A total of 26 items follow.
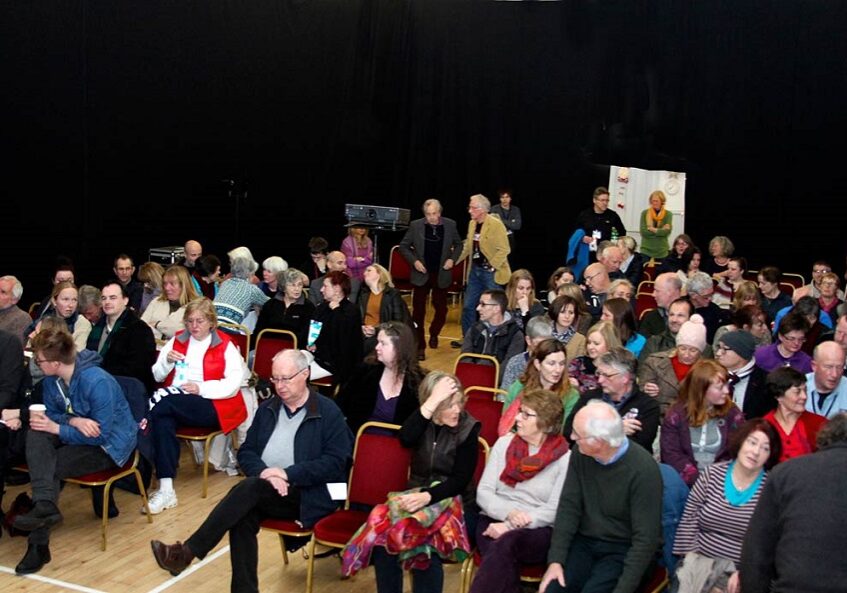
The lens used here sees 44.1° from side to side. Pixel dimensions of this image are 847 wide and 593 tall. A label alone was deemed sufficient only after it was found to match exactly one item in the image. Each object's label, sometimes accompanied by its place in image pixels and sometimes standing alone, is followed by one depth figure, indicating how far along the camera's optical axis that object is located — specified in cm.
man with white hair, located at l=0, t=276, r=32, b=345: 690
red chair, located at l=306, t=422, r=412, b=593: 479
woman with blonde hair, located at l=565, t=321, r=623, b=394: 554
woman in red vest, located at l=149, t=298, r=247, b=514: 591
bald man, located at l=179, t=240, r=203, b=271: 886
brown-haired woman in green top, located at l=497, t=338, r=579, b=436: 521
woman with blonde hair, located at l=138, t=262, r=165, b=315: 759
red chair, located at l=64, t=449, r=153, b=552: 524
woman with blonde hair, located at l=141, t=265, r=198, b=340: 723
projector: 1174
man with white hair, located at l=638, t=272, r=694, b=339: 715
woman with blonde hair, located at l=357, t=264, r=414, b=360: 771
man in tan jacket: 977
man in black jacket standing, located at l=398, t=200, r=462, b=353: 1006
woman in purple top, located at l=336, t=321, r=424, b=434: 538
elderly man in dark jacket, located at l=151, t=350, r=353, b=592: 457
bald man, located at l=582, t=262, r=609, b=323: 771
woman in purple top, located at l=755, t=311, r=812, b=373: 596
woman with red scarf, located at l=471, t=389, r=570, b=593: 428
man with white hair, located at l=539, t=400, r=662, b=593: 398
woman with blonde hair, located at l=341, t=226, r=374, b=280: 980
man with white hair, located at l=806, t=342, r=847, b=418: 534
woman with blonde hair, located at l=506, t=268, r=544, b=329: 734
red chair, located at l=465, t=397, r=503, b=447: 565
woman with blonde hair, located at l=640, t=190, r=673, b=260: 1158
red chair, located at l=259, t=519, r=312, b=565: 468
